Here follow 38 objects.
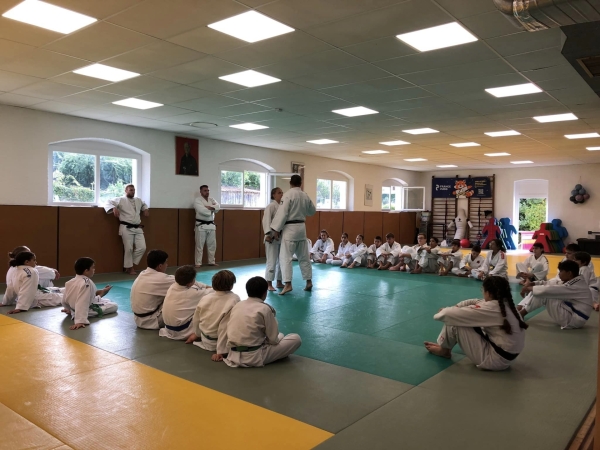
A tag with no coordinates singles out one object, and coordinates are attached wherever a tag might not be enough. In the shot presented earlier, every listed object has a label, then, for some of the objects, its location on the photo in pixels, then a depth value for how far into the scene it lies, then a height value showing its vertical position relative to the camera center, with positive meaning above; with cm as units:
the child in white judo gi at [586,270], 564 -68
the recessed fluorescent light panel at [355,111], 749 +158
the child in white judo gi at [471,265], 857 -98
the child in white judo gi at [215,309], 390 -87
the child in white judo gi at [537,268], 707 -83
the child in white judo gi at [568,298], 486 -89
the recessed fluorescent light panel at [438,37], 418 +160
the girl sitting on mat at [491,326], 356 -87
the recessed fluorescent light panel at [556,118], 764 +158
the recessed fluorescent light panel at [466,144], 1088 +156
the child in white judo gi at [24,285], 526 -94
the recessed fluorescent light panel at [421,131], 915 +156
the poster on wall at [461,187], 1684 +87
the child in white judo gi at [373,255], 1012 -100
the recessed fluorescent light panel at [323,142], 1073 +153
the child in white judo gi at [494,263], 771 -86
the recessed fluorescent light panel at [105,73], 546 +155
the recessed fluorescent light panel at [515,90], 593 +158
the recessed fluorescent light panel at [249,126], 887 +153
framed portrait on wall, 986 +104
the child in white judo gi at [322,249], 1084 -97
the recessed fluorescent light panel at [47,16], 382 +157
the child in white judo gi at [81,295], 470 -93
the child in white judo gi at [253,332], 354 -95
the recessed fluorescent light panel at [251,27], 398 +158
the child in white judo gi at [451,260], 910 -96
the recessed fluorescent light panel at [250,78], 564 +158
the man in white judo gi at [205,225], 972 -41
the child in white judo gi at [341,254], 1042 -103
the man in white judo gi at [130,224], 848 -37
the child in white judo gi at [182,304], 433 -92
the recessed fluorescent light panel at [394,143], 1082 +155
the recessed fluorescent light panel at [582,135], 941 +159
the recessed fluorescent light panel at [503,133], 929 +157
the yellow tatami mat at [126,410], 246 -123
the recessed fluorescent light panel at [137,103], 700 +153
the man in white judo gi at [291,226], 668 -27
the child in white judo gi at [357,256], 1015 -103
